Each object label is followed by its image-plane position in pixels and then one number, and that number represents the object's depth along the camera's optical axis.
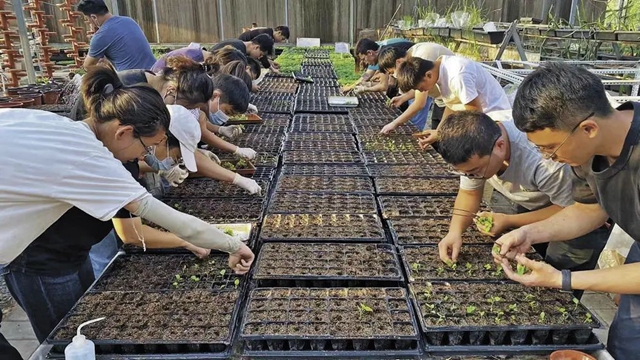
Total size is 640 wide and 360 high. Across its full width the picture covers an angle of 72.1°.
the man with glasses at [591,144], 1.43
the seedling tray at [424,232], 2.31
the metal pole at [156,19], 13.03
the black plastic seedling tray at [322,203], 2.69
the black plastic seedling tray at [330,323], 1.60
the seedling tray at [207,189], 2.95
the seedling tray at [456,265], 2.00
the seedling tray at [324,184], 3.03
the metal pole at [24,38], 6.04
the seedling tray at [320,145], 3.94
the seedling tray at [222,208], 2.60
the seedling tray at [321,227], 2.38
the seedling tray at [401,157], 3.55
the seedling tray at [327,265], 2.00
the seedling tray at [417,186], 2.95
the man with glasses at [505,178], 2.05
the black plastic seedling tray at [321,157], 3.59
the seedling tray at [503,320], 1.63
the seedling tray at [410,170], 3.27
